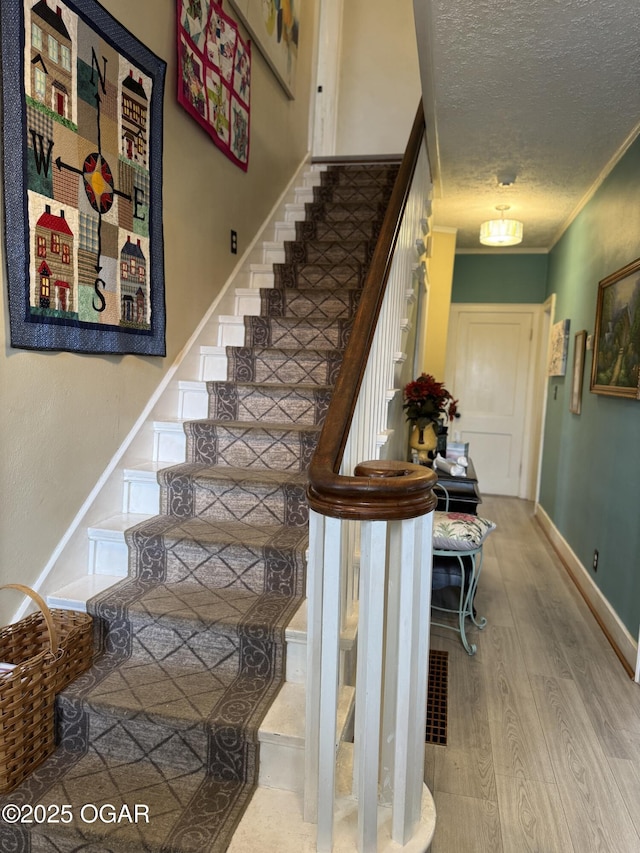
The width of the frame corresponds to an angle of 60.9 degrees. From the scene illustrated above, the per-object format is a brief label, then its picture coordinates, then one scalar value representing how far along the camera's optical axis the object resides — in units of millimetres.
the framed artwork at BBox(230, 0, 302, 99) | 3076
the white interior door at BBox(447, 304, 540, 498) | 5707
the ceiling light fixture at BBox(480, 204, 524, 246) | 3867
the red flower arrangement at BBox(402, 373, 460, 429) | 3096
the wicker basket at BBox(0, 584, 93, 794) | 1354
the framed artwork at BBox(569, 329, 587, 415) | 3758
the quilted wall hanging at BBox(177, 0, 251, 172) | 2426
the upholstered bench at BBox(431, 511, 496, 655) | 2594
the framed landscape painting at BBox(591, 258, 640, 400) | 2660
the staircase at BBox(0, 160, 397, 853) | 1371
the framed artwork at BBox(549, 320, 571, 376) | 4355
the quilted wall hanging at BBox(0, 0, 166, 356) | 1604
